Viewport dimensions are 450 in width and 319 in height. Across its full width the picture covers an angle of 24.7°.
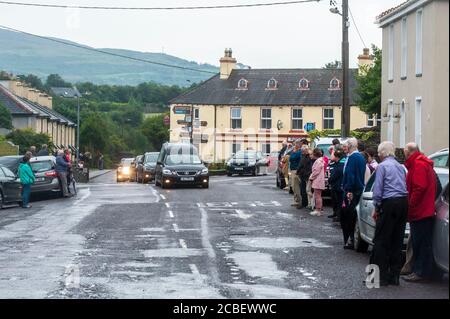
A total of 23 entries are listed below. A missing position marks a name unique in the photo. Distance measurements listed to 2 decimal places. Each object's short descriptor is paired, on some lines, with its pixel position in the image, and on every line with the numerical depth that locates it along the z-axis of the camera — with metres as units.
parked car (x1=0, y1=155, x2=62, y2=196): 33.56
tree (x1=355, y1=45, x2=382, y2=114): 45.22
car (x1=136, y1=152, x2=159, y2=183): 48.16
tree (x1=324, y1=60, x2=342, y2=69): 120.67
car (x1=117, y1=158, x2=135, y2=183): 63.81
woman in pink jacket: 25.02
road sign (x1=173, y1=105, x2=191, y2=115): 63.83
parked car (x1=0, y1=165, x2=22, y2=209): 29.64
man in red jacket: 13.31
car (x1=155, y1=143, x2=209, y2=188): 38.53
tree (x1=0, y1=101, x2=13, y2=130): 70.00
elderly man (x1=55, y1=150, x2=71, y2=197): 34.38
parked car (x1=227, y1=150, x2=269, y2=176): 58.28
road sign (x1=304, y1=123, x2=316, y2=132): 56.06
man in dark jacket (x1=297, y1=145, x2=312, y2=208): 27.08
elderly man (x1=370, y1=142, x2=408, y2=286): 13.26
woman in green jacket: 30.25
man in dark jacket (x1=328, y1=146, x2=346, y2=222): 21.12
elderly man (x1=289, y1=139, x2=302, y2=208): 27.70
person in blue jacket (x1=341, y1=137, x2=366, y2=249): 17.50
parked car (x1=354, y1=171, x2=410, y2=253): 15.79
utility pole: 35.56
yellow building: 84.56
